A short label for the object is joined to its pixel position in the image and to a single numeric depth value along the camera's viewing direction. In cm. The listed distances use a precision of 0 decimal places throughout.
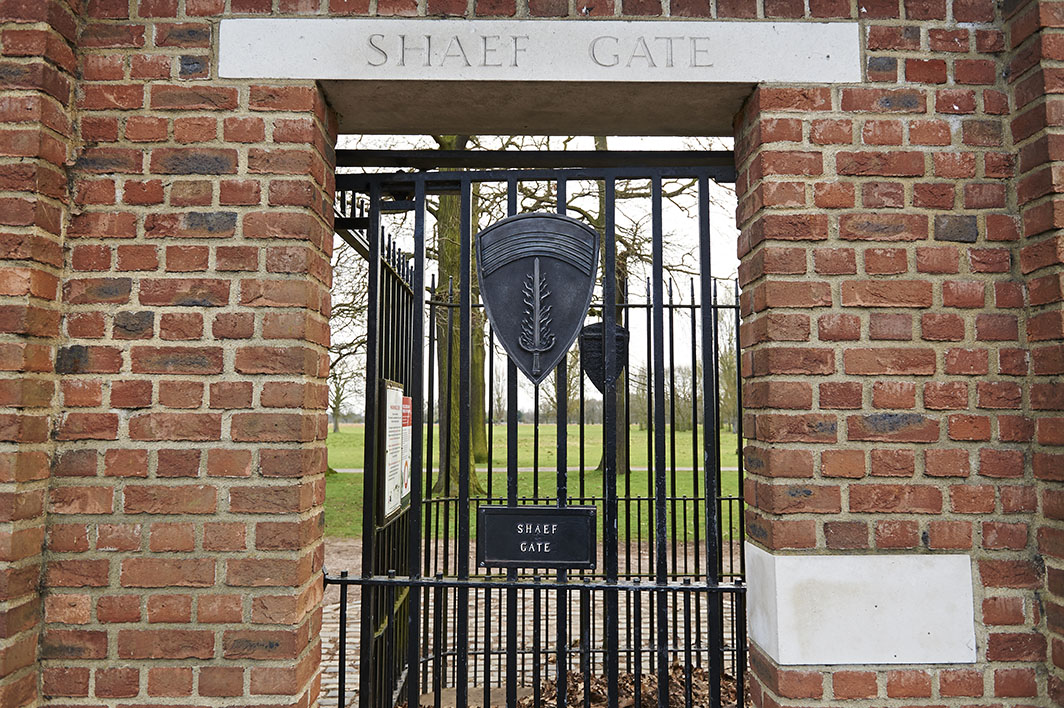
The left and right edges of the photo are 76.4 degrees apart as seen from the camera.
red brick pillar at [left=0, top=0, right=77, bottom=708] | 202
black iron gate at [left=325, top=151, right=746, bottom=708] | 238
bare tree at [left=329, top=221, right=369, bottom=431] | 1058
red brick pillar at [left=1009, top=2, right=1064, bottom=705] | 206
